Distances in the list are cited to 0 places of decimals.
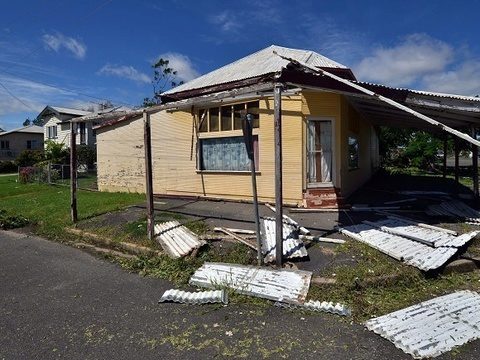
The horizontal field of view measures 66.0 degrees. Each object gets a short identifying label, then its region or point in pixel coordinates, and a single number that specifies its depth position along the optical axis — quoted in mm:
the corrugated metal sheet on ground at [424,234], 6078
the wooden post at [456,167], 14006
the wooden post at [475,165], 10445
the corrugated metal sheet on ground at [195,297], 4629
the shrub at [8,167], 37625
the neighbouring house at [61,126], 35469
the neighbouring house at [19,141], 46219
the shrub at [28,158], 34062
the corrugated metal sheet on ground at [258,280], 4707
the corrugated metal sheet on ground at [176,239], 6348
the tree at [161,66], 45406
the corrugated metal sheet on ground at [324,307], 4266
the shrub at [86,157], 29906
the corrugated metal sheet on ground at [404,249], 5400
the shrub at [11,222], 9750
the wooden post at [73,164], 9195
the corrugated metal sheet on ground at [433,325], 3539
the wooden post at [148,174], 7254
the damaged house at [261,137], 9914
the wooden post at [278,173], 5562
